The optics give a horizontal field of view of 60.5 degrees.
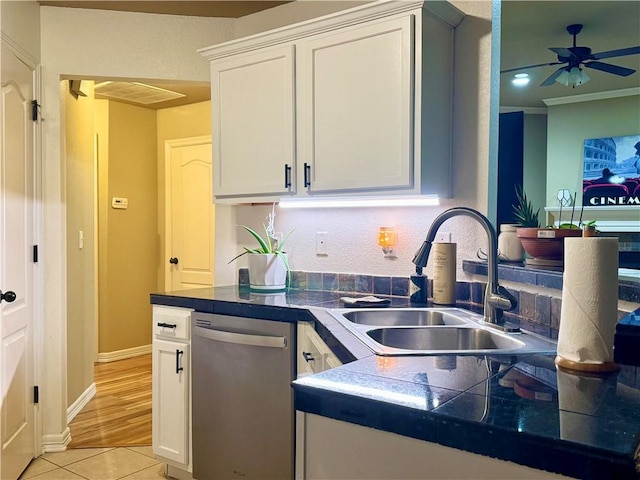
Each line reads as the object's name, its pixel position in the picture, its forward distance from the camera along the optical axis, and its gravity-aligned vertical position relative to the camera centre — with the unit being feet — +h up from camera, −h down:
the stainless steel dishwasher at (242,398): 7.03 -2.33
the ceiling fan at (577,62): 13.56 +4.25
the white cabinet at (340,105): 7.38 +1.81
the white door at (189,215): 17.12 +0.35
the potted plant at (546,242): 6.27 -0.16
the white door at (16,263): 8.50 -0.62
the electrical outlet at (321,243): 9.47 -0.28
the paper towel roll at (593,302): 3.52 -0.48
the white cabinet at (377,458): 2.65 -1.24
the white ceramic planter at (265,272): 9.08 -0.76
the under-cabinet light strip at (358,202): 8.14 +0.40
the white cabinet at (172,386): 8.26 -2.47
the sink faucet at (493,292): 5.29 -0.64
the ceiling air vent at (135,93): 14.66 +3.77
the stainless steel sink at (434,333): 4.44 -1.07
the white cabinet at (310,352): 6.08 -1.49
